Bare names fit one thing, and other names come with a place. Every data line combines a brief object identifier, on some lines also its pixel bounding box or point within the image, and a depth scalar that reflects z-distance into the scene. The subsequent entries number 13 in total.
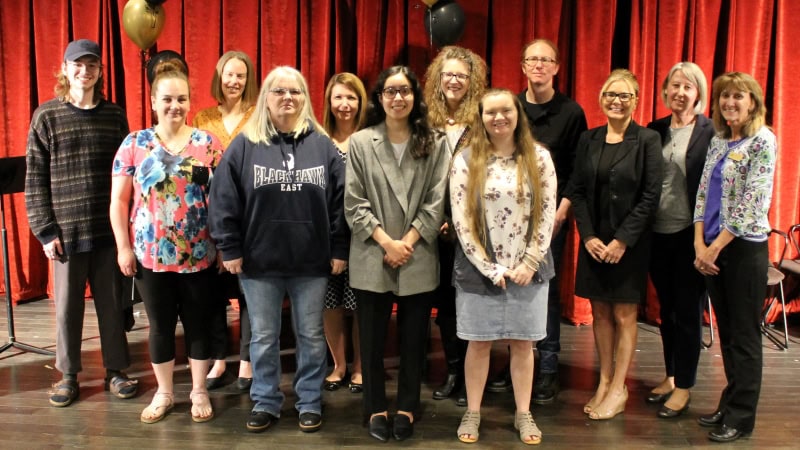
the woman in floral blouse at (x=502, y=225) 2.54
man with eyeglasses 3.09
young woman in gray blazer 2.58
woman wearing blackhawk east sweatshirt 2.62
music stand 3.52
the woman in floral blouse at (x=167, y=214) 2.67
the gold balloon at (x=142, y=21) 4.04
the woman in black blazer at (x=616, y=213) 2.77
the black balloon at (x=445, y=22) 3.85
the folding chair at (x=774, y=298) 3.89
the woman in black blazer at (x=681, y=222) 2.85
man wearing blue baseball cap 2.98
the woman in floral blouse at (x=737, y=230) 2.54
